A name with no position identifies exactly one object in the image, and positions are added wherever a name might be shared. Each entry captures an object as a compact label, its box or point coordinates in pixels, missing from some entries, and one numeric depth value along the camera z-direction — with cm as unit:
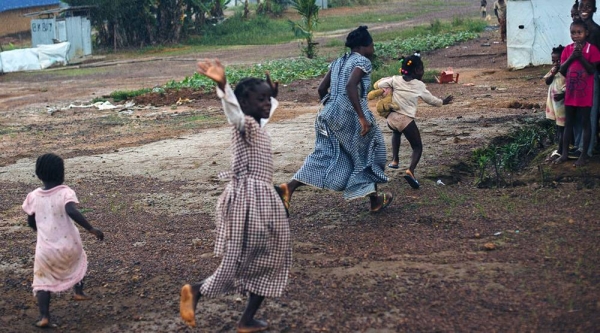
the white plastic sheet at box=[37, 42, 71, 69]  3019
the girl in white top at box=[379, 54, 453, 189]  750
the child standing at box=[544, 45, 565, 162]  779
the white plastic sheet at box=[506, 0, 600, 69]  1745
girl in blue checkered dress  665
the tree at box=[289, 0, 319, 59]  2289
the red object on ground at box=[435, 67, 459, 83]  1655
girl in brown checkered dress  444
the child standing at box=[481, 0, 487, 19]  3758
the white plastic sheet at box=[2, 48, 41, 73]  2867
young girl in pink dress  495
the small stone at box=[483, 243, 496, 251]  560
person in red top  717
